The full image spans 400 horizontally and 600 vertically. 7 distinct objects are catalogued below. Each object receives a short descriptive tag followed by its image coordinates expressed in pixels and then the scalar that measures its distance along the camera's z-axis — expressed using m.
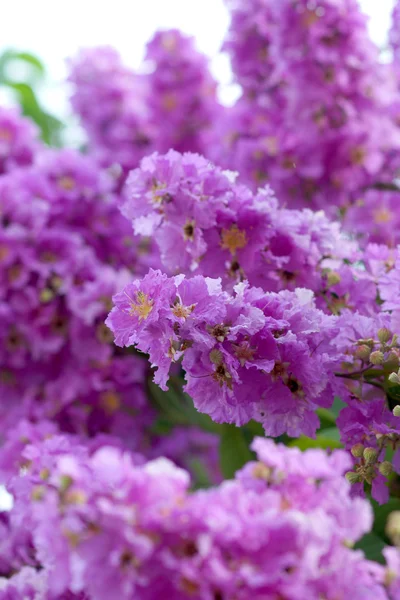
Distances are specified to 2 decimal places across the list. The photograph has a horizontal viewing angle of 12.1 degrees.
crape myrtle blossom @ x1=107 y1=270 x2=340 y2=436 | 1.25
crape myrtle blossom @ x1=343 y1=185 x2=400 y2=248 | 1.67
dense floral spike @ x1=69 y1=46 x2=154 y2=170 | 2.55
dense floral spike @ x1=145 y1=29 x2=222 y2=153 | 2.48
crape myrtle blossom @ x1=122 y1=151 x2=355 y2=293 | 1.37
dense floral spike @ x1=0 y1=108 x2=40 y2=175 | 2.33
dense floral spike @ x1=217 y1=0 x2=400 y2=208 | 1.90
